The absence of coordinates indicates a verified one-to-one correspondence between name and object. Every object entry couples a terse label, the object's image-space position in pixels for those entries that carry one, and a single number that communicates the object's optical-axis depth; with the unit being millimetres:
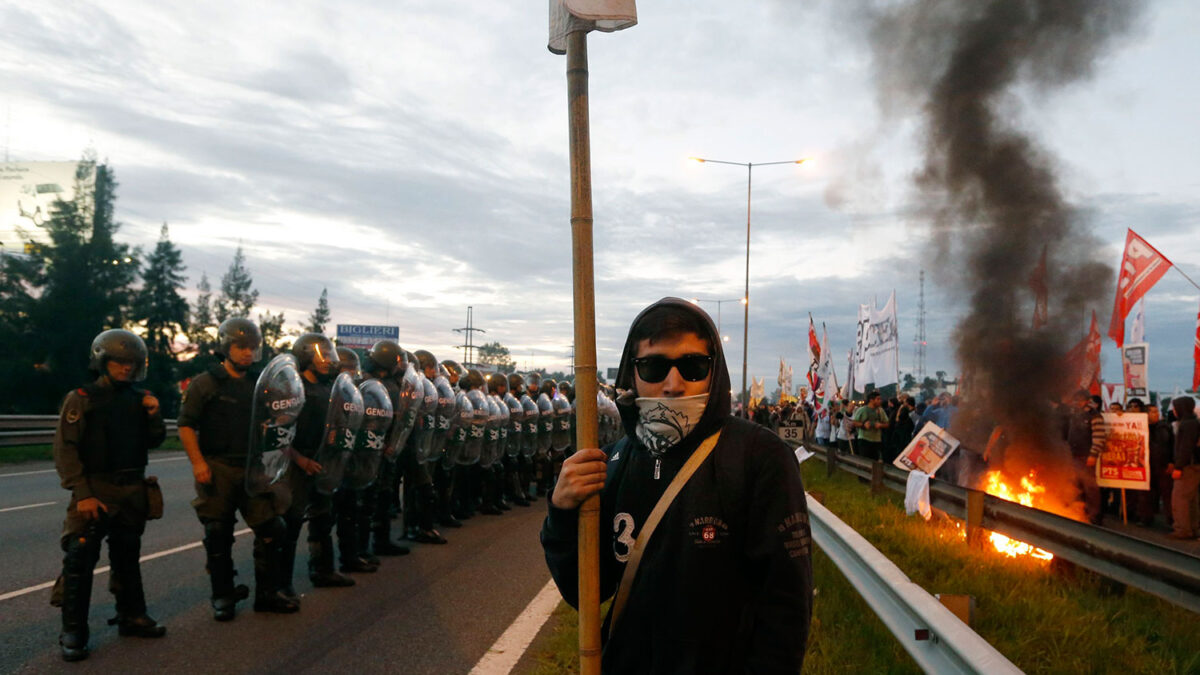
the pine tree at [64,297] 32125
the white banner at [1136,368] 14586
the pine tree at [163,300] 41147
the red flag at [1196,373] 14312
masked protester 2135
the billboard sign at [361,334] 63744
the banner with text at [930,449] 9625
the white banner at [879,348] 16094
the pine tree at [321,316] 89375
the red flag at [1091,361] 15027
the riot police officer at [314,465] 7312
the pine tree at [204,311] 68988
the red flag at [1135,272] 13656
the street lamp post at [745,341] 38081
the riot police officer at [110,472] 5577
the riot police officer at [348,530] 8102
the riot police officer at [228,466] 6363
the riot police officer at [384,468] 8609
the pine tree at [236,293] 72688
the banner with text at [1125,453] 10789
